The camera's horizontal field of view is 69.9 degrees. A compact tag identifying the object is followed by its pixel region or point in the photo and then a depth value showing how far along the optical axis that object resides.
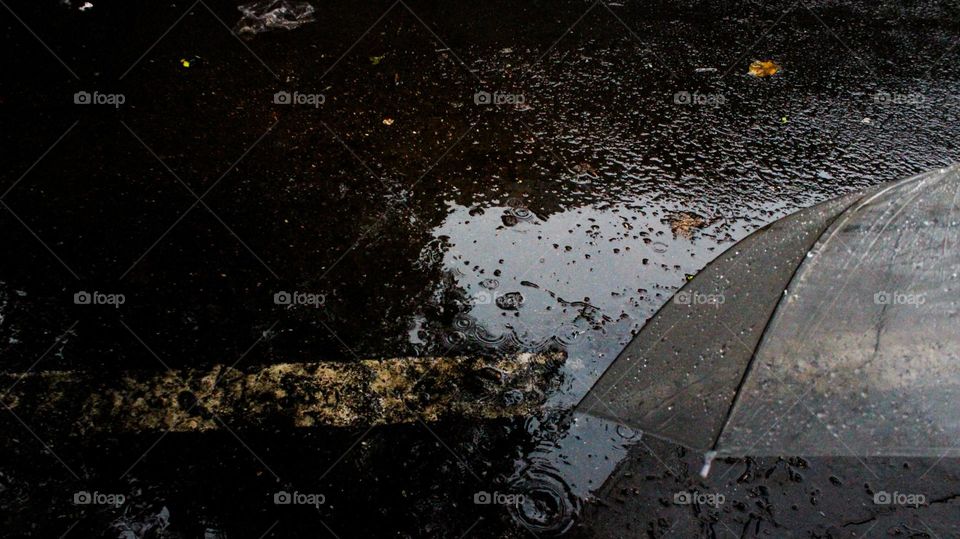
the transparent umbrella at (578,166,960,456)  1.69
